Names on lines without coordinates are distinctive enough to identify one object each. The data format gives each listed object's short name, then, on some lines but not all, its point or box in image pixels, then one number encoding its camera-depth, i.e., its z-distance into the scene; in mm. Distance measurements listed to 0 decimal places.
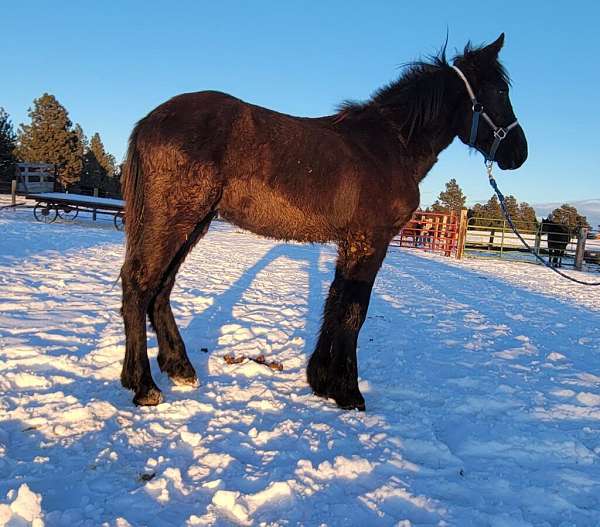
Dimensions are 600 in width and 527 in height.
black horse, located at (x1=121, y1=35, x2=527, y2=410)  2781
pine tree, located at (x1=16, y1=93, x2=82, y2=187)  39812
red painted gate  17531
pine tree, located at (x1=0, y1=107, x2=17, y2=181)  33219
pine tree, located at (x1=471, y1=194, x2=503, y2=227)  37041
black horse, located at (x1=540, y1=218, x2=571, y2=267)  18922
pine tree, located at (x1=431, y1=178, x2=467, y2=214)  48500
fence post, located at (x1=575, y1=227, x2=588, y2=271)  16131
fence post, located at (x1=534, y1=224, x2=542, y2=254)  17703
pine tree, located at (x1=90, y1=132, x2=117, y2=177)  54266
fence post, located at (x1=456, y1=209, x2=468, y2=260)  17359
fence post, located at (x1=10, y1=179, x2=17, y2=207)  18844
